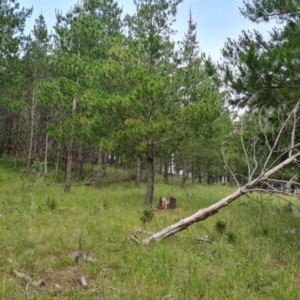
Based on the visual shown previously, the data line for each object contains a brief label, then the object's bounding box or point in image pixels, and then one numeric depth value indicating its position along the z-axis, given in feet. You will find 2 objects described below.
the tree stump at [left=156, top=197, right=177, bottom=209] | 35.30
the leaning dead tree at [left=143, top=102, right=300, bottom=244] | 20.33
